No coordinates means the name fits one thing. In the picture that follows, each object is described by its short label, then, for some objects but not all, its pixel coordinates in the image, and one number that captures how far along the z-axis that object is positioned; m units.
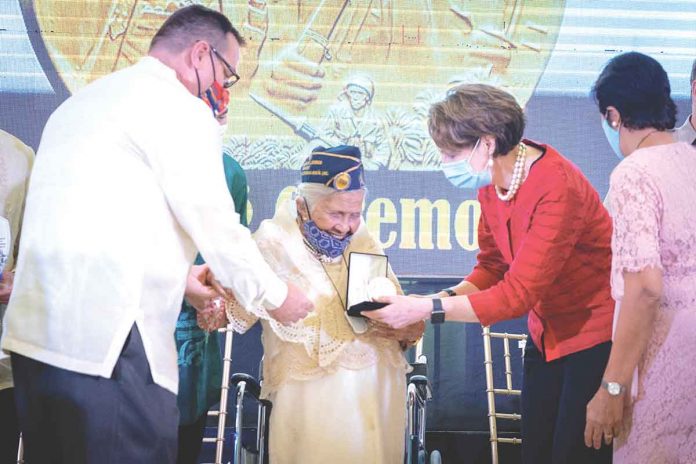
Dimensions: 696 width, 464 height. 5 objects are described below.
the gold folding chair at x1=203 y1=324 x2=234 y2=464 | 4.00
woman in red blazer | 3.00
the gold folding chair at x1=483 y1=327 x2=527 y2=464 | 4.26
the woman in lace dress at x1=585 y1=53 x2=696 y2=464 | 2.56
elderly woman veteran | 3.29
